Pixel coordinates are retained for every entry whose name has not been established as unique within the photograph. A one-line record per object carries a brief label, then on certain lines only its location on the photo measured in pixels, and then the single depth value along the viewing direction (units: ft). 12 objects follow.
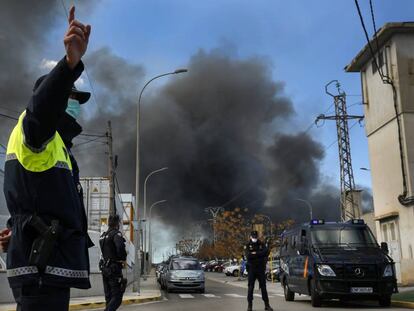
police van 38.88
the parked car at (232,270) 164.76
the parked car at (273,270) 116.88
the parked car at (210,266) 253.28
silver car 74.38
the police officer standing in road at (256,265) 36.55
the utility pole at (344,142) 139.74
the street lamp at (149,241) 211.37
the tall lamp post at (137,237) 67.72
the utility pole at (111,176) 71.41
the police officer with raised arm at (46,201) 7.53
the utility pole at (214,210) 232.78
